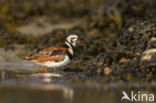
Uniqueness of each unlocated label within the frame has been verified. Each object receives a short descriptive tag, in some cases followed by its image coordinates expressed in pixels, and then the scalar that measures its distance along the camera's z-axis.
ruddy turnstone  16.92
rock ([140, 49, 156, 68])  15.65
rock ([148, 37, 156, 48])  16.80
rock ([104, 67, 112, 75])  15.92
